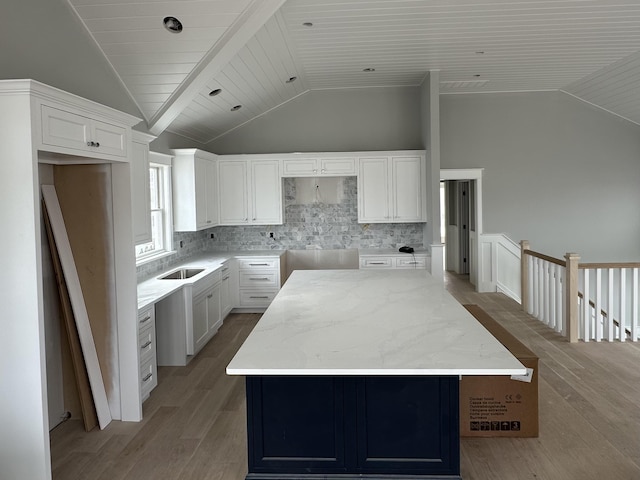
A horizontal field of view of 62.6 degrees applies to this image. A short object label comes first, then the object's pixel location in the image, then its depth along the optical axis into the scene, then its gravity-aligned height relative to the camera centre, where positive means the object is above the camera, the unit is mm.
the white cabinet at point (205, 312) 5184 -1004
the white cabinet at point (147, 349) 4086 -1044
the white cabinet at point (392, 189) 7219 +354
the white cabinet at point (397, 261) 6965 -611
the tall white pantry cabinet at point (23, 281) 2551 -290
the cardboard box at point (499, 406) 3389 -1260
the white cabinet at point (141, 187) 4250 +272
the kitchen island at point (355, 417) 2617 -1012
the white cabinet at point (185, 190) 6340 +345
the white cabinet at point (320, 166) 7281 +689
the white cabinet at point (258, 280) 7129 -854
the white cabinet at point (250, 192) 7352 +362
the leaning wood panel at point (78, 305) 3496 -577
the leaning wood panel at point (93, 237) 3664 -114
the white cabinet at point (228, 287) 6504 -898
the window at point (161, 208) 6062 +131
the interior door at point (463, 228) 9984 -281
